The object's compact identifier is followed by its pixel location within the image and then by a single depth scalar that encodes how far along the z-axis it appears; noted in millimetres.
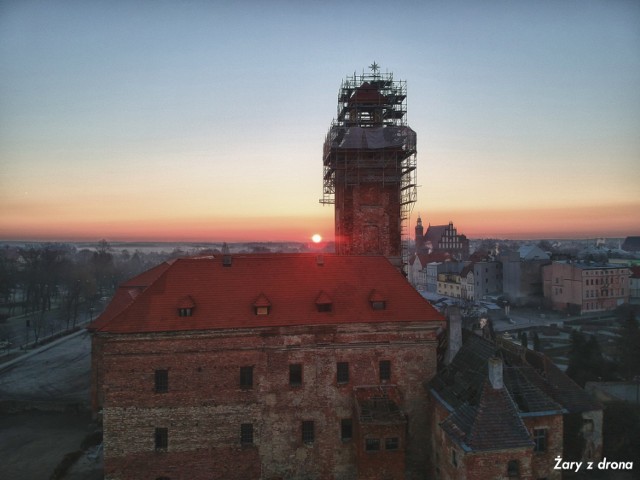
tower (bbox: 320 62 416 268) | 33281
